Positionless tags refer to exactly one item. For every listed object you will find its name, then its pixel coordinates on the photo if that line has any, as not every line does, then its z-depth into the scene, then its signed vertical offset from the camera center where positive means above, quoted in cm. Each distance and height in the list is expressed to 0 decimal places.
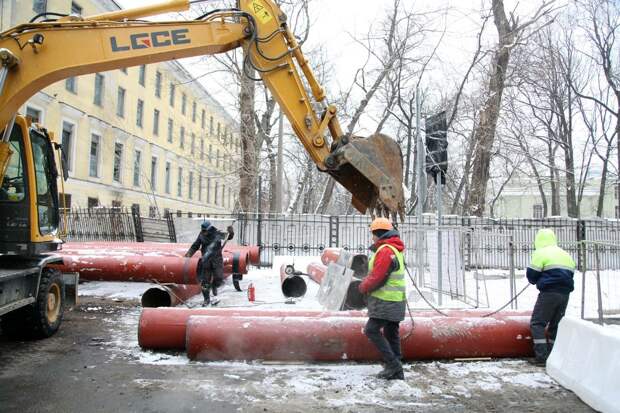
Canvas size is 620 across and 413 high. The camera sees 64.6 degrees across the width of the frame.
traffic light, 1029 +176
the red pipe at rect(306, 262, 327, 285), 1235 -111
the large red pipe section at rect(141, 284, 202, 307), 957 -137
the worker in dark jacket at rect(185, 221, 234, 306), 1016 -63
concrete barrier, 476 -141
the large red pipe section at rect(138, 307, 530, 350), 658 -124
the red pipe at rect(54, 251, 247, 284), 1112 -92
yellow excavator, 630 +167
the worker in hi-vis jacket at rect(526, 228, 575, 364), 625 -70
